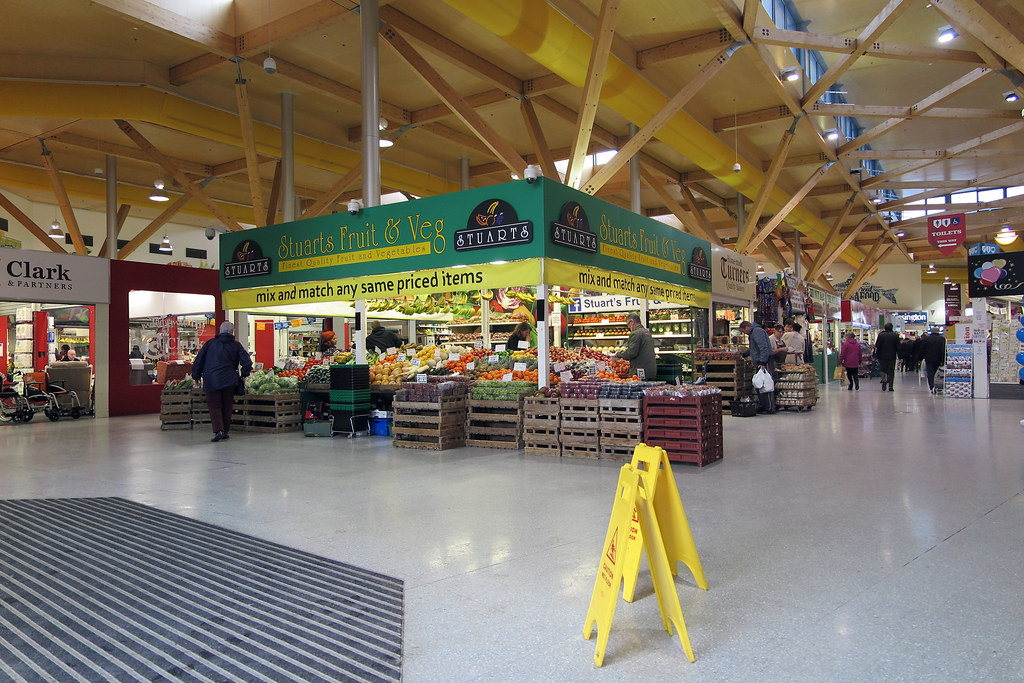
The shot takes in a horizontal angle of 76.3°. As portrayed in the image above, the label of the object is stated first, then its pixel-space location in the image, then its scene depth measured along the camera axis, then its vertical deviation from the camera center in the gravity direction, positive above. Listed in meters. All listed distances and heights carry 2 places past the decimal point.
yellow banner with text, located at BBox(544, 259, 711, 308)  8.20 +0.95
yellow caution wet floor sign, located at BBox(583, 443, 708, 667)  2.59 -0.89
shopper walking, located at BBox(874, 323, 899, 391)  18.29 -0.28
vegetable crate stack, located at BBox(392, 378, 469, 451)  8.10 -0.83
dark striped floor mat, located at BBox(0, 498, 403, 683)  2.58 -1.24
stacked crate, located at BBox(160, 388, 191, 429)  10.84 -0.89
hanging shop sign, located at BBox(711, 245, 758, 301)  14.12 +1.61
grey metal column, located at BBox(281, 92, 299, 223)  11.71 +3.59
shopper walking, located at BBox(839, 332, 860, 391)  18.06 -0.40
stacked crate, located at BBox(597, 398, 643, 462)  7.00 -0.87
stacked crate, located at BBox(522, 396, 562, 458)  7.50 -0.91
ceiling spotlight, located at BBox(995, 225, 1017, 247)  20.42 +3.26
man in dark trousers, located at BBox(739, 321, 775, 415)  11.66 -0.14
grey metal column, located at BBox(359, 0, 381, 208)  9.08 +3.69
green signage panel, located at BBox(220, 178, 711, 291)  8.14 +1.62
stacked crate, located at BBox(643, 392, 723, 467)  6.66 -0.84
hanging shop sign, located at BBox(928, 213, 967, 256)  19.23 +3.25
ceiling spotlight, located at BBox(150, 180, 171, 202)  15.91 +3.96
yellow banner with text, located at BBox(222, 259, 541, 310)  8.30 +0.94
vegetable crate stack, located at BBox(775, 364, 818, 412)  12.41 -0.85
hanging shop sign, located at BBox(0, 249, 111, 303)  11.69 +1.49
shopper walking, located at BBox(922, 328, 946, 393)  16.80 -0.31
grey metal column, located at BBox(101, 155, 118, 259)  14.34 +3.43
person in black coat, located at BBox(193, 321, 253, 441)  9.27 -0.26
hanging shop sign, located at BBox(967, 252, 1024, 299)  14.28 +1.44
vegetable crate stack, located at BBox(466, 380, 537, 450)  8.09 -0.82
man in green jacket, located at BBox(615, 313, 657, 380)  10.46 -0.09
